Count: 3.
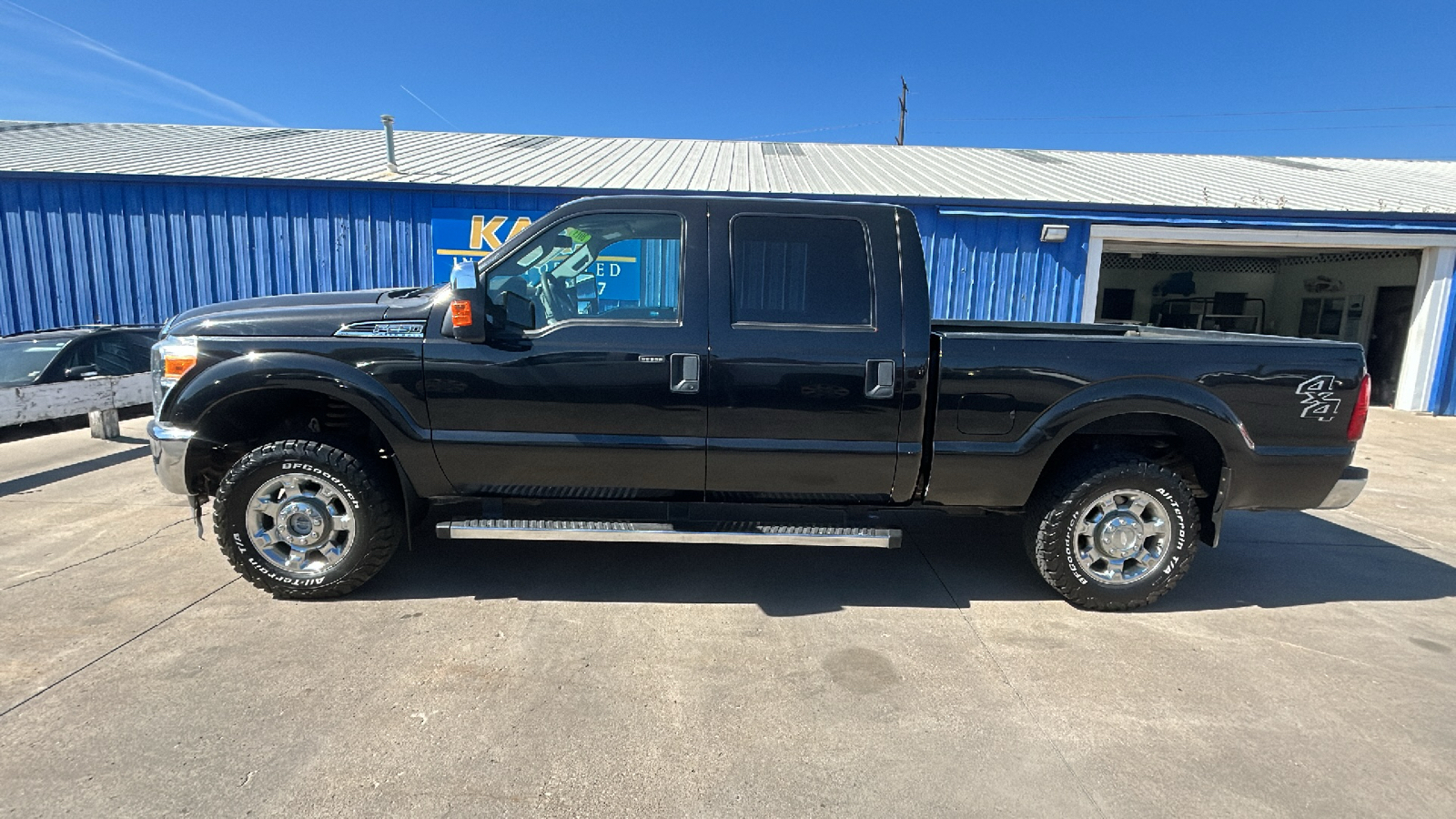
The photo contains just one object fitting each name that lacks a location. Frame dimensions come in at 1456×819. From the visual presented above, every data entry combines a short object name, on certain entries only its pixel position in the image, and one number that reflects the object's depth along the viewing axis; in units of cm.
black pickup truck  320
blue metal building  912
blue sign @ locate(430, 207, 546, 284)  910
